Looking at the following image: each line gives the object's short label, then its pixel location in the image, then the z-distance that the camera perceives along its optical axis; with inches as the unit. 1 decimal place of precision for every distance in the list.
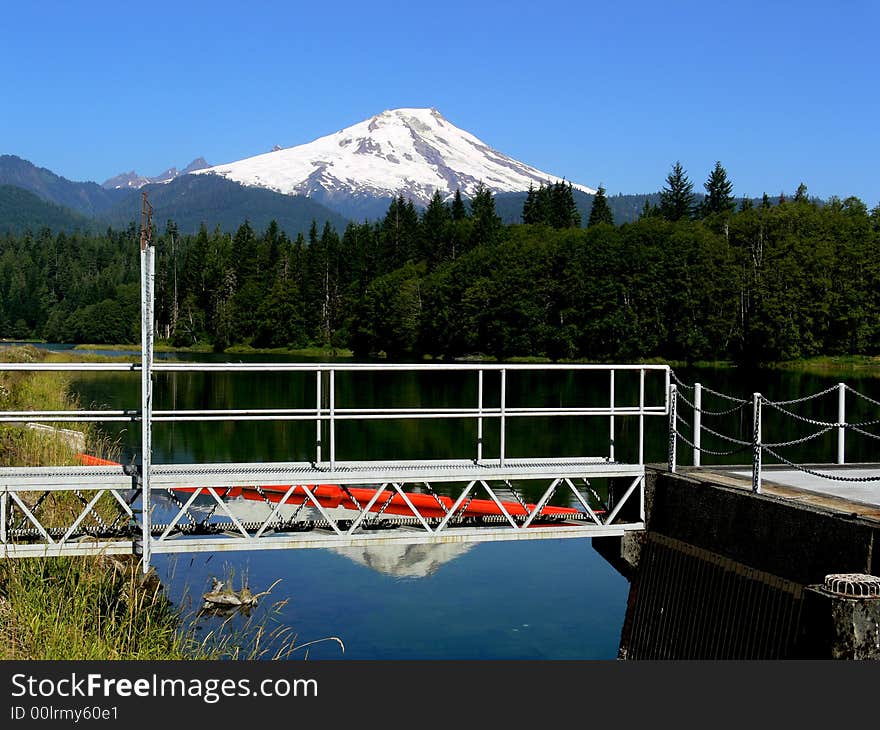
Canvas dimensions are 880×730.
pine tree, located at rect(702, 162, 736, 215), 5403.5
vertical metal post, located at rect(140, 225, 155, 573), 398.9
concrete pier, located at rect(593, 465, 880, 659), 347.6
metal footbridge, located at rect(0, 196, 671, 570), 452.4
